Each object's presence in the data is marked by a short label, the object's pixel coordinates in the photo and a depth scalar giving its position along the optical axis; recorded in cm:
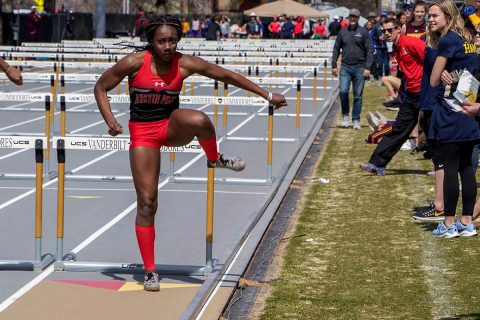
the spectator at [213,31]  5400
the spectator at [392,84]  2614
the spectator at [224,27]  6278
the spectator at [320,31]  6500
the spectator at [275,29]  6512
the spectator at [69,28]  5481
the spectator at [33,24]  4672
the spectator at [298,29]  6525
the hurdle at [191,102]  1391
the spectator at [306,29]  6631
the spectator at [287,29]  6317
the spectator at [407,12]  1838
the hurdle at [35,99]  1475
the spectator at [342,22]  6003
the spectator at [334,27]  5907
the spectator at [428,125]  1132
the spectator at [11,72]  932
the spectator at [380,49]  3455
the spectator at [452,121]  1063
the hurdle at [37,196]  936
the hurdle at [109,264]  937
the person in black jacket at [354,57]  2123
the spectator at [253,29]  6480
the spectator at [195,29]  6631
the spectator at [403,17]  2058
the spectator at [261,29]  6556
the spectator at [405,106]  1502
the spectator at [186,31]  6344
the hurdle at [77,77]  1953
